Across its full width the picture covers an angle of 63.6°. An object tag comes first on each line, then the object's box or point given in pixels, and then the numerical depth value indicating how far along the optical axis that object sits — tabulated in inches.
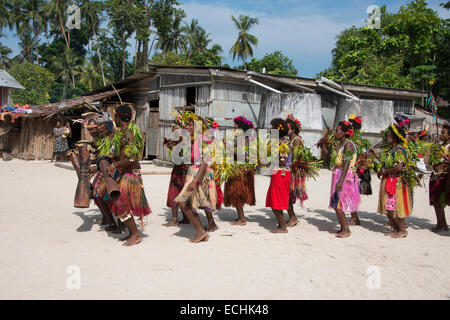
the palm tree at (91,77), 1428.4
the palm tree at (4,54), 1651.1
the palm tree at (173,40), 1426.6
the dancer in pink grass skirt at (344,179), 214.5
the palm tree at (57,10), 1472.7
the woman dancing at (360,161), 229.0
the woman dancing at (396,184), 215.9
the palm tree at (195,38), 1518.2
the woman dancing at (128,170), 179.5
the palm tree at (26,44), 1646.3
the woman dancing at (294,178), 229.0
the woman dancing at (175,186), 231.1
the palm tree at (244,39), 1567.4
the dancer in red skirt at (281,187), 218.1
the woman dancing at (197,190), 189.3
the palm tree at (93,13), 1400.1
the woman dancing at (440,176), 231.5
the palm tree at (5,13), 1424.7
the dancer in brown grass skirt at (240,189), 239.5
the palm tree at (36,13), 1588.3
